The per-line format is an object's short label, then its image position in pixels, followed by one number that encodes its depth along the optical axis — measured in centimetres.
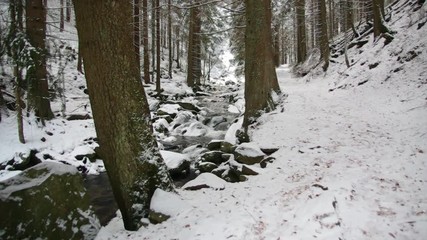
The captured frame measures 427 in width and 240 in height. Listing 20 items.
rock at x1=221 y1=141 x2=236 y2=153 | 853
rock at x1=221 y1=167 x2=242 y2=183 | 638
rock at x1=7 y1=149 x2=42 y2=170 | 827
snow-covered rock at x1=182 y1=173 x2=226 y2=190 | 575
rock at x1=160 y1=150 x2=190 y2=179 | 830
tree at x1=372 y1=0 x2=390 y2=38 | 1324
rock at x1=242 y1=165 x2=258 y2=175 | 615
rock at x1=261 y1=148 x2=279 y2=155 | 730
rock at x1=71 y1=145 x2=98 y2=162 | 960
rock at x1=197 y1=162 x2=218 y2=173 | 808
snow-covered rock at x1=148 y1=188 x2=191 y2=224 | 436
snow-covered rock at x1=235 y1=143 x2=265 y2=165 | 685
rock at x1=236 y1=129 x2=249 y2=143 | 867
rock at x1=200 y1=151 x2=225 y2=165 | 848
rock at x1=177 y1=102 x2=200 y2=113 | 1755
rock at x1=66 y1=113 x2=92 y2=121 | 1210
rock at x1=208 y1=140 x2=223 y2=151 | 962
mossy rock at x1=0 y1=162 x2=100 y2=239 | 371
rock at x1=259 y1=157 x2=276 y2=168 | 657
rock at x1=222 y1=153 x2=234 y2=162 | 812
